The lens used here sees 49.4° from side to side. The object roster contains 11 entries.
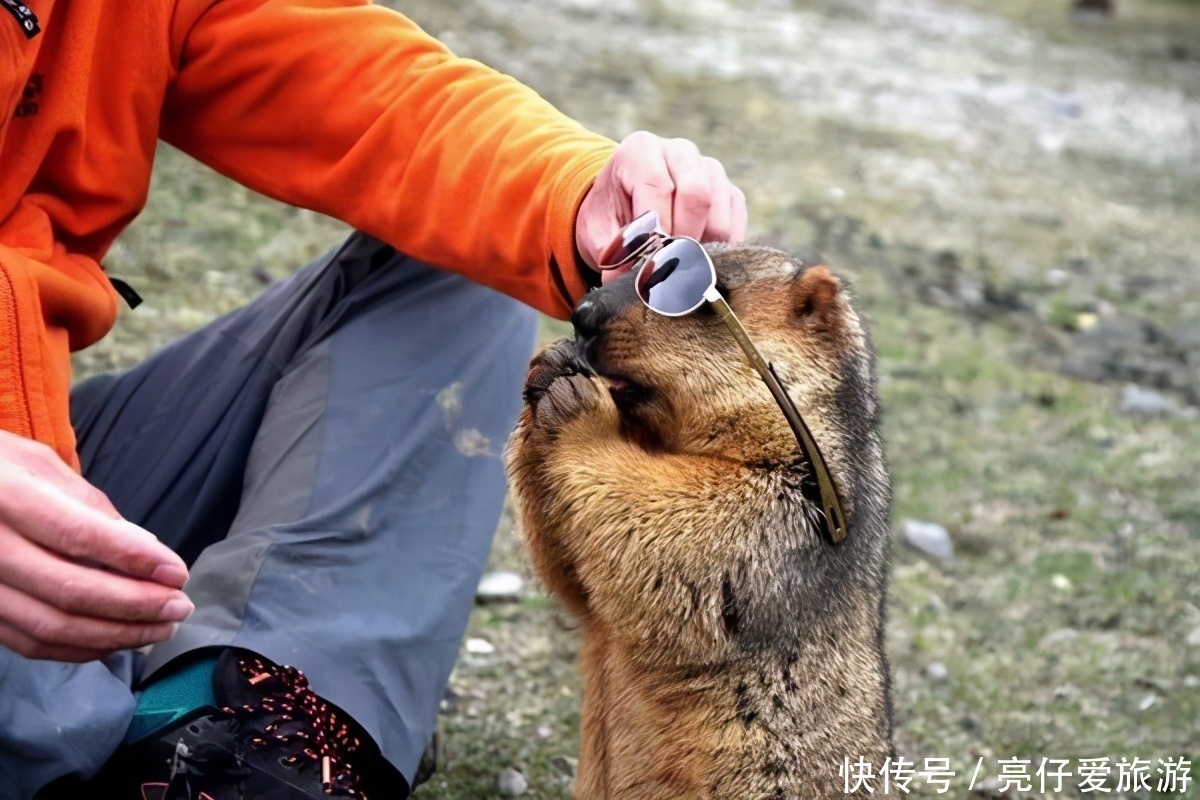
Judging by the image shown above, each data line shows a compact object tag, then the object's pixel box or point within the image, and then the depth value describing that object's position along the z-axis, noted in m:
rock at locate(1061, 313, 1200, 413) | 3.88
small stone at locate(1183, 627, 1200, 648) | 2.75
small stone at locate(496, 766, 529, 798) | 2.18
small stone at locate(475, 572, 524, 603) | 2.72
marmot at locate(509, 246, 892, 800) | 1.67
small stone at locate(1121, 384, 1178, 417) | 3.71
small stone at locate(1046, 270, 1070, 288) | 4.44
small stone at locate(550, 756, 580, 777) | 2.27
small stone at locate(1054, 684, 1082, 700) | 2.58
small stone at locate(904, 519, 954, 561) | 3.00
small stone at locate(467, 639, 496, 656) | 2.56
